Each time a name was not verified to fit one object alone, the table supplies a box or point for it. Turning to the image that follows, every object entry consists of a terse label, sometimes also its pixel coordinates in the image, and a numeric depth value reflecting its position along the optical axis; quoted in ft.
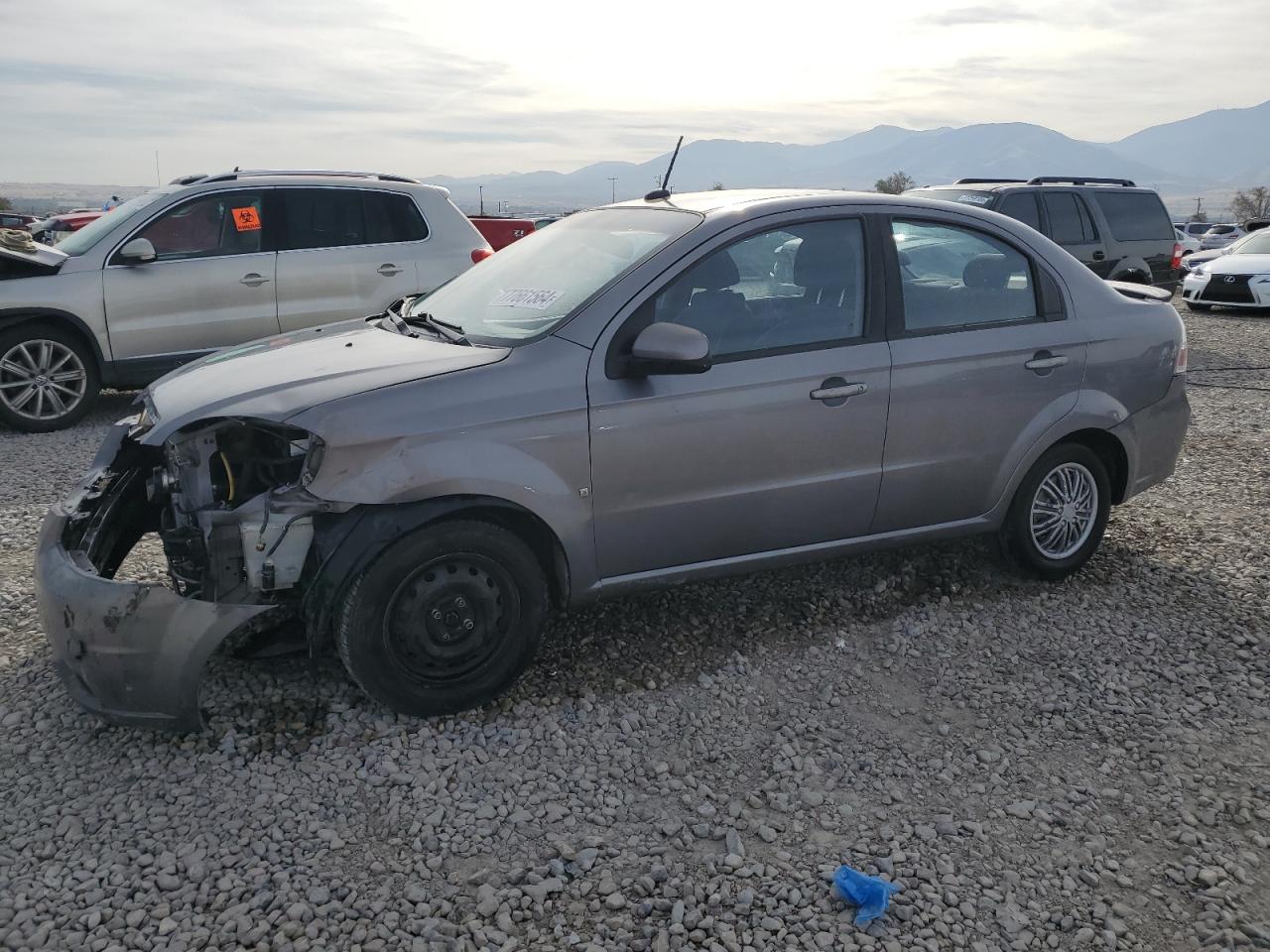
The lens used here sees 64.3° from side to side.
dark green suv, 36.94
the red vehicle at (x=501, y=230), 40.73
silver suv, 24.82
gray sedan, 10.85
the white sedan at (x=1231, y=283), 51.21
